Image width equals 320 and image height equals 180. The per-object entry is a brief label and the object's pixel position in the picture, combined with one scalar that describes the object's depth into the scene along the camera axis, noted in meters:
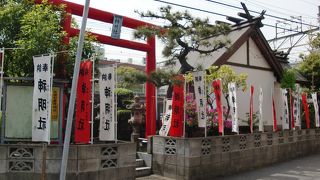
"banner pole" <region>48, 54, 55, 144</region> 6.46
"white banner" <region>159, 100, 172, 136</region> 9.39
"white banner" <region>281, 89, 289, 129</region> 12.57
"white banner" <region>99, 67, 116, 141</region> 7.12
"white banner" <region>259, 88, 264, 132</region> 11.27
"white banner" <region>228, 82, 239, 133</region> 10.12
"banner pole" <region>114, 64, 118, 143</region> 7.16
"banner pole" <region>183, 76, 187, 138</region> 9.18
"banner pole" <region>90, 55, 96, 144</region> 6.95
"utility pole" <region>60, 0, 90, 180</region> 5.37
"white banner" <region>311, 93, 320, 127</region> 14.40
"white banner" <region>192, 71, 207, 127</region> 9.15
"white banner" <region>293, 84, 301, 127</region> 13.51
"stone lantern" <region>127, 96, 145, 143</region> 11.62
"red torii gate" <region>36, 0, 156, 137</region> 9.51
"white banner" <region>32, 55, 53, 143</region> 6.43
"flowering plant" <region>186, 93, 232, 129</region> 9.90
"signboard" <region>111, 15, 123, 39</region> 10.39
